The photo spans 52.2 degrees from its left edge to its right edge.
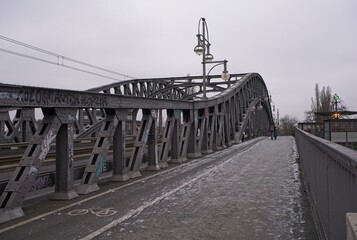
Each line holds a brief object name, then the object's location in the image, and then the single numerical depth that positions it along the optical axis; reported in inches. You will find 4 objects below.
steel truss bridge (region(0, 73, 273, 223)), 299.9
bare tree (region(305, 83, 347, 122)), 3444.9
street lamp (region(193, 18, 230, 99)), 912.3
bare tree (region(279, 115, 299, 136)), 3815.0
